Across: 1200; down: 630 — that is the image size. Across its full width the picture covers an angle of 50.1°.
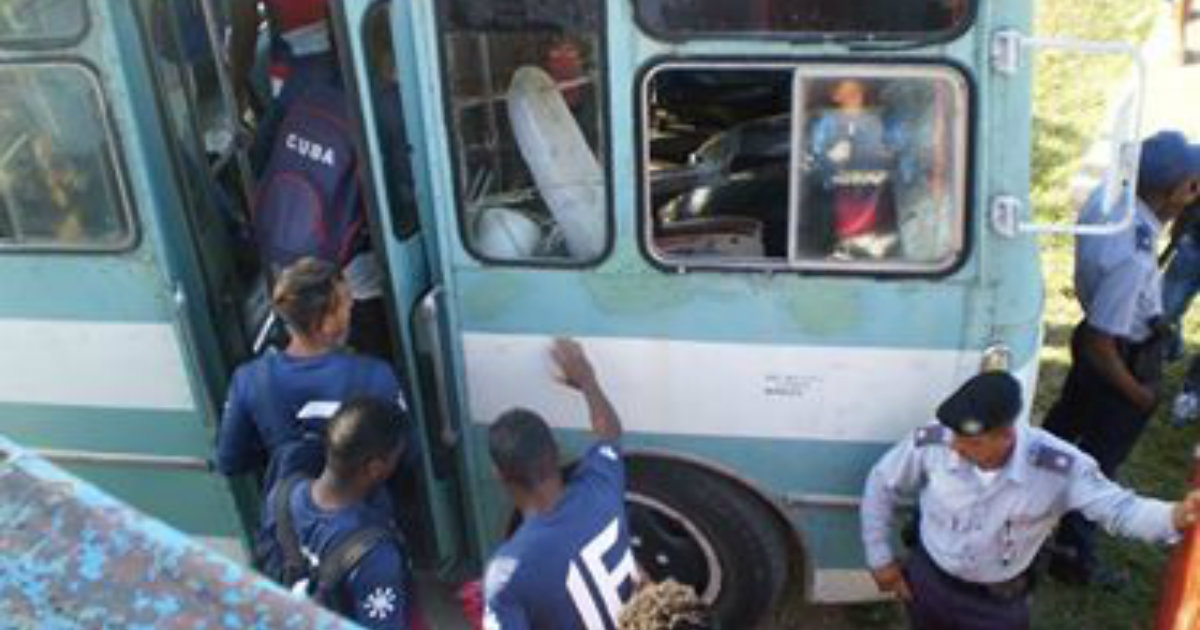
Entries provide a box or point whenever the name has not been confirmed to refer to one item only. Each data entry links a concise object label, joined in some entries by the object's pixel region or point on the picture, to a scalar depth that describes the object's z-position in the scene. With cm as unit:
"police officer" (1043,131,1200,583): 432
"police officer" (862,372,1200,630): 349
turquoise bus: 364
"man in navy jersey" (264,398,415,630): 323
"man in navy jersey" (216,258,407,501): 361
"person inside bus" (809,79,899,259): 362
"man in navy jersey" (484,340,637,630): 306
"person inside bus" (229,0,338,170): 430
